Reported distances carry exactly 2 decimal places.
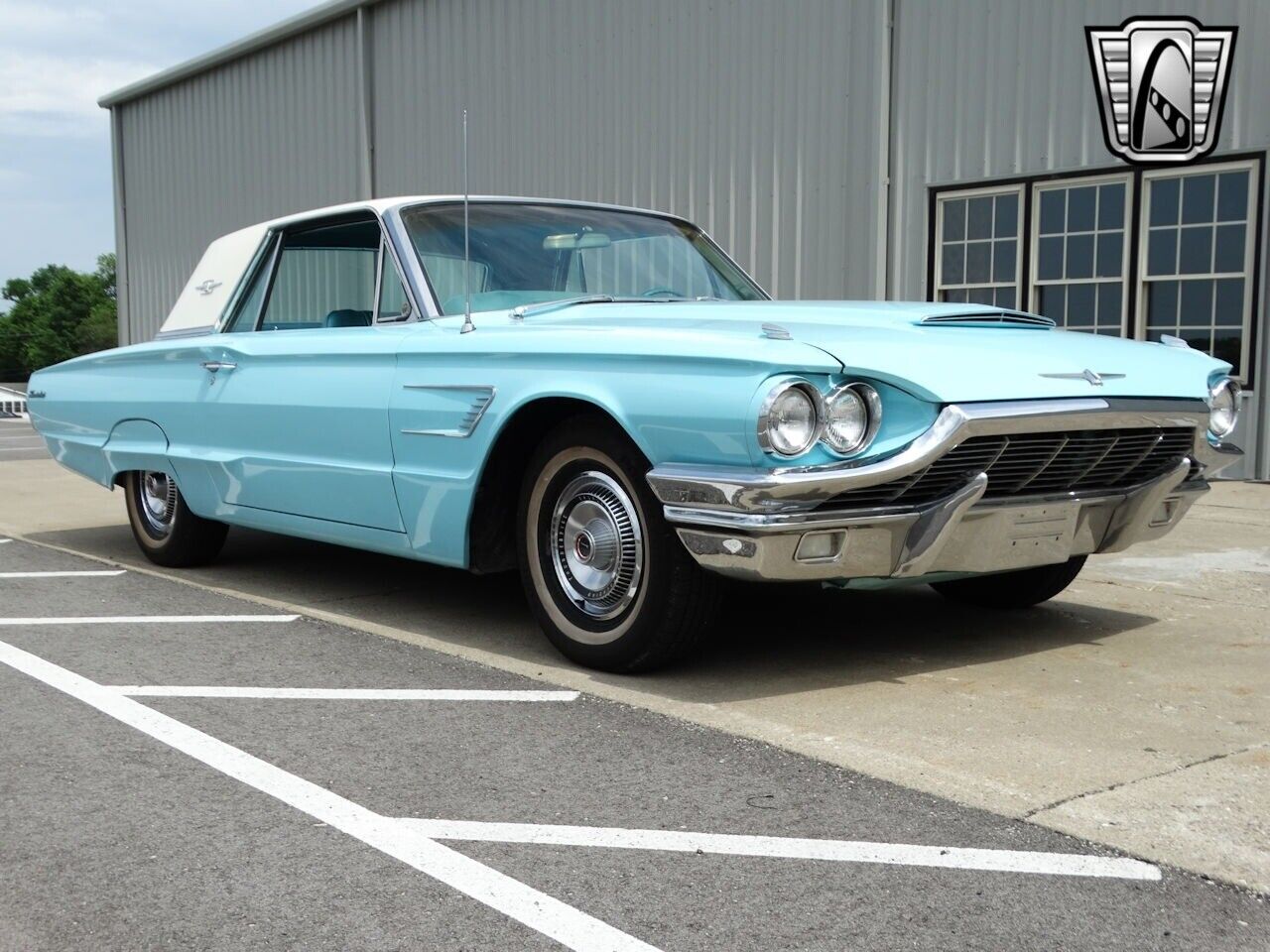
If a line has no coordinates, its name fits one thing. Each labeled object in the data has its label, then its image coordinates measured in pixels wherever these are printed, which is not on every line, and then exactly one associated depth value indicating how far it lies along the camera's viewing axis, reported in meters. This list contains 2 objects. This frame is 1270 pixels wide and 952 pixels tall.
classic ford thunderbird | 3.85
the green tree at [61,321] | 126.25
